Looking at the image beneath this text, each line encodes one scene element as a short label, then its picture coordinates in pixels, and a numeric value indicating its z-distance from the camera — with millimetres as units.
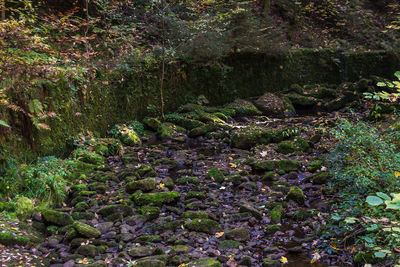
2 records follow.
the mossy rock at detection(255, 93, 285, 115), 12258
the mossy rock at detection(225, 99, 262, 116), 11916
